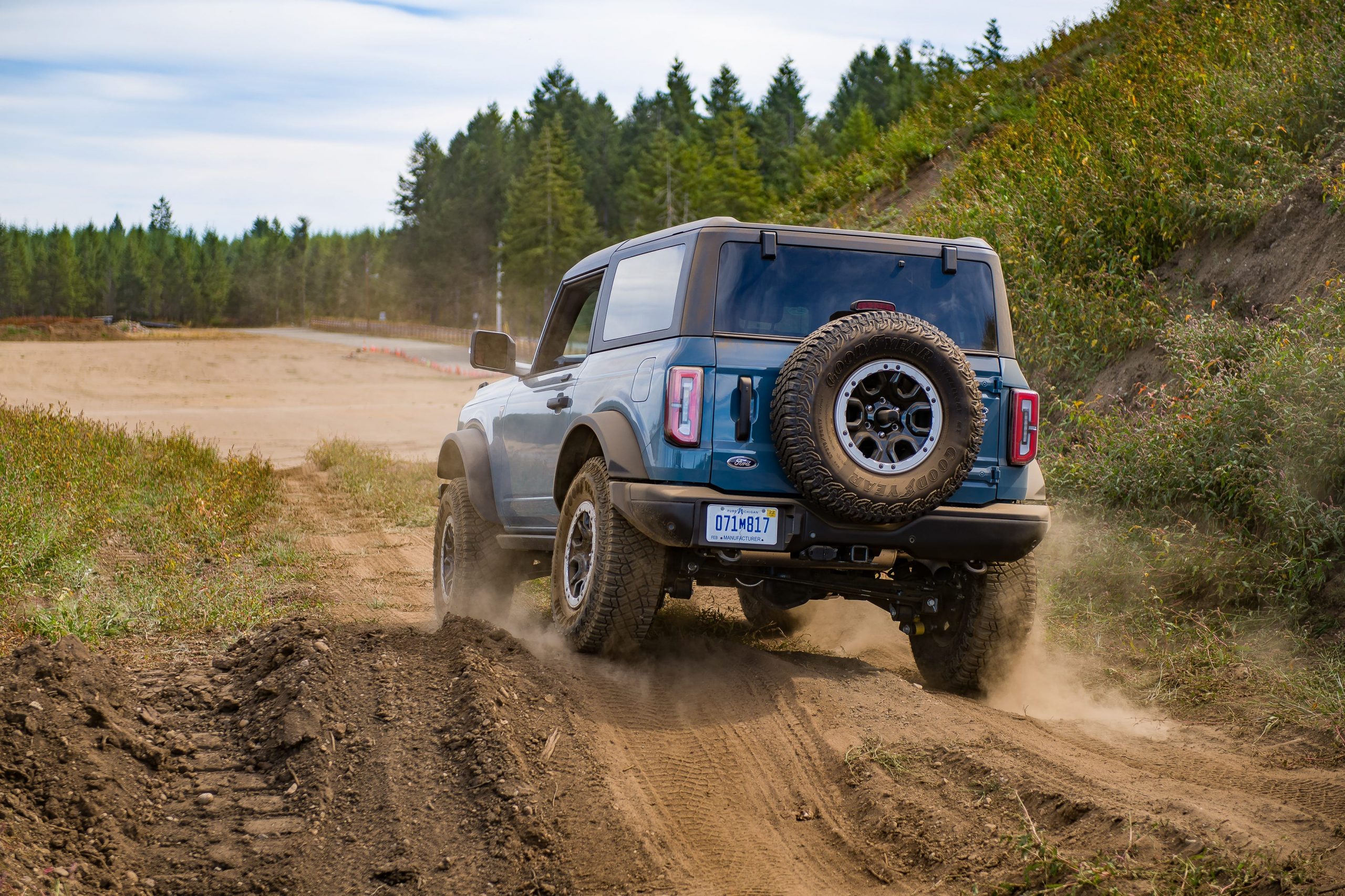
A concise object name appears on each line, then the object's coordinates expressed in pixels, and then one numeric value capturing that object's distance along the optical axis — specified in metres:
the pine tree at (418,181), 108.19
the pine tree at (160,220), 189.88
